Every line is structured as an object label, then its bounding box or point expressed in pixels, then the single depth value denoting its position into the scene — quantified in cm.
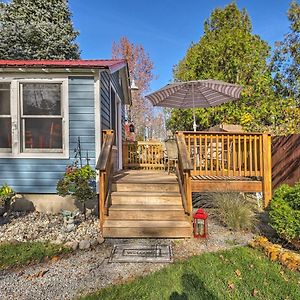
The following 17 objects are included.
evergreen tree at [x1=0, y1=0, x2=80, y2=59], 1514
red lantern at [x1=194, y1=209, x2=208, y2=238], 440
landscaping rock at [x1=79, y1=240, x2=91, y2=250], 409
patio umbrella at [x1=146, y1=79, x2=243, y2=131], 677
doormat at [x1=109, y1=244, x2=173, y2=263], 364
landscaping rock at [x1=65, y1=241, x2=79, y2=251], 407
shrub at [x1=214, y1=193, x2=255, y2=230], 488
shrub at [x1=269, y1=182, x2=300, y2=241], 384
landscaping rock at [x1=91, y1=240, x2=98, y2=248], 417
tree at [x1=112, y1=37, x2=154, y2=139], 2364
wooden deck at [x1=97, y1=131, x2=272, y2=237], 456
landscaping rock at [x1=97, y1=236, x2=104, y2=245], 426
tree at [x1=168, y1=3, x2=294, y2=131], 1165
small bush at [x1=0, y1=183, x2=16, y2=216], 505
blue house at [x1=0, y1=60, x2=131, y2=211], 567
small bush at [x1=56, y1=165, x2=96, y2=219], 496
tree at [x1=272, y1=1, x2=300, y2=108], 870
